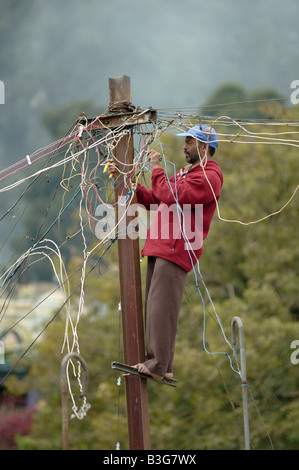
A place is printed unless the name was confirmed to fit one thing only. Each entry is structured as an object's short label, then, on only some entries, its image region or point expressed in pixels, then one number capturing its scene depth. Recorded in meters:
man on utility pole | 13.21
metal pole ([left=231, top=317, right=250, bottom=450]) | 12.43
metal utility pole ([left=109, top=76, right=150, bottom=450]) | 13.59
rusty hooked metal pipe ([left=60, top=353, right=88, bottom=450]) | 9.62
